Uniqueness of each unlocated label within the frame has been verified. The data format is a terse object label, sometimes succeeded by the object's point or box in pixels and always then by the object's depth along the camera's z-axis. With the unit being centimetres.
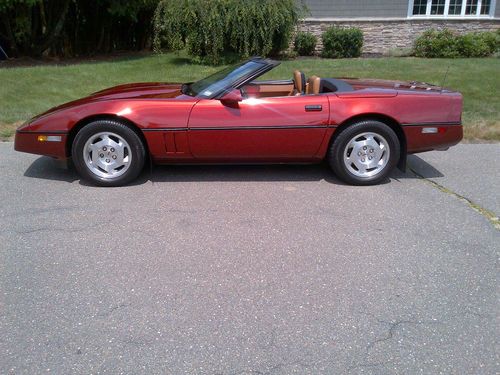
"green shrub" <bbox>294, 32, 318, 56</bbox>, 1482
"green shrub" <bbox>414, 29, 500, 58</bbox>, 1420
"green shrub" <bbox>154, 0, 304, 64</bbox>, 1172
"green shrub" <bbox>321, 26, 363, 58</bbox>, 1450
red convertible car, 457
